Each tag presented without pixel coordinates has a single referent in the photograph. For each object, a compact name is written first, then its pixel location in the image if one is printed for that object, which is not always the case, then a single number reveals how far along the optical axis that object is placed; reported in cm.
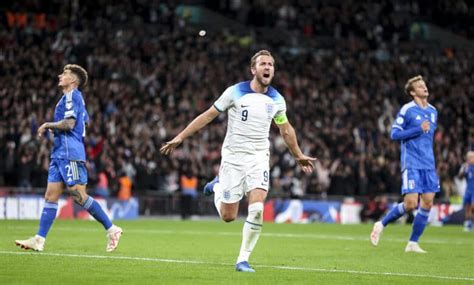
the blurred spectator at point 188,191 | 3444
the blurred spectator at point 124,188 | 3247
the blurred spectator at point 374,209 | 3581
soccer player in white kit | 1338
